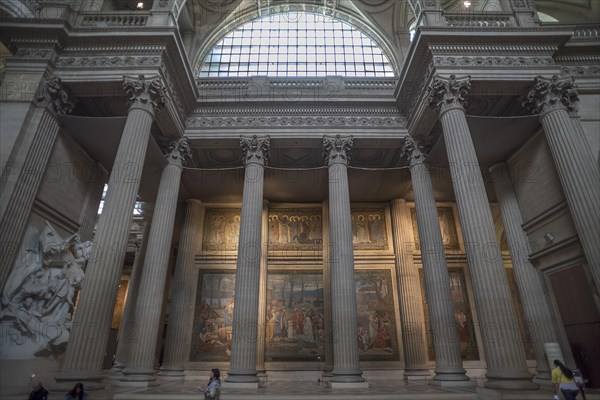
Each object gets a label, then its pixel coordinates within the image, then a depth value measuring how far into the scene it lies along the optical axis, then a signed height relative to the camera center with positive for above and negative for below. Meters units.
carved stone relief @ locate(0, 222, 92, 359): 7.93 +1.27
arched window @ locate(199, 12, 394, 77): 16.45 +13.30
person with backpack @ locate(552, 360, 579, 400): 5.93 -0.41
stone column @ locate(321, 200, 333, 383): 13.45 +2.18
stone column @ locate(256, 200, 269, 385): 13.60 +2.28
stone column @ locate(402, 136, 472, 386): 9.47 +2.10
